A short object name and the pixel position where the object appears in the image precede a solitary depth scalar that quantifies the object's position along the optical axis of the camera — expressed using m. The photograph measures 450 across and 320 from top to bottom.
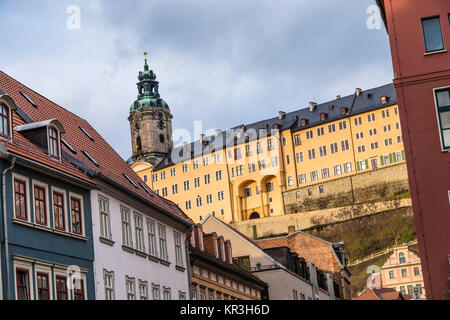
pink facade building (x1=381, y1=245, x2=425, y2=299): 110.38
